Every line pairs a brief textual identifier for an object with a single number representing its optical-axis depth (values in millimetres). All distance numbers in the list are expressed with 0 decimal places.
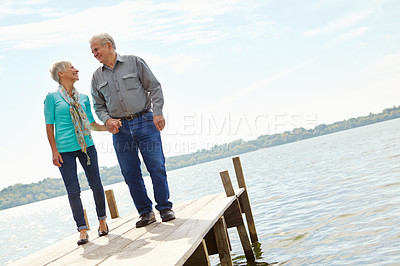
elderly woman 4148
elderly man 4484
